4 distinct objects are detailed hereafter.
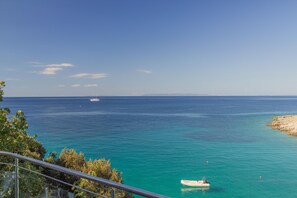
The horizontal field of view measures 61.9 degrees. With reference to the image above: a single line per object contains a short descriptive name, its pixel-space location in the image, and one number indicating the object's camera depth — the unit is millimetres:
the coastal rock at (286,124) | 54494
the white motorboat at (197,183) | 25141
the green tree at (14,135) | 11947
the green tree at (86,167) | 14020
